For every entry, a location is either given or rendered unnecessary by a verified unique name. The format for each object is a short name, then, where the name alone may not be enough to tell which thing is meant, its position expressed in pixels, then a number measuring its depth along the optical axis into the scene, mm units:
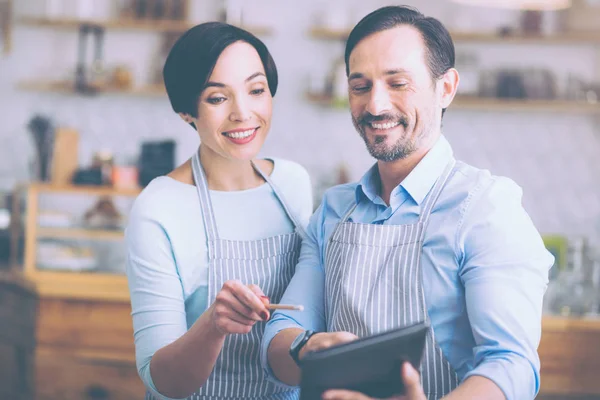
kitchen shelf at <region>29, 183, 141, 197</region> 4215
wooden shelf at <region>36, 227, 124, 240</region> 4316
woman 1839
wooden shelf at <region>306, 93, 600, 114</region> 5207
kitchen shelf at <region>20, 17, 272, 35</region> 5535
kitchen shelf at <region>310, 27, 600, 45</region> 5242
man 1463
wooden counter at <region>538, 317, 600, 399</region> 3789
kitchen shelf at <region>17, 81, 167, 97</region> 5551
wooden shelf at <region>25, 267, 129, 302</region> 4121
